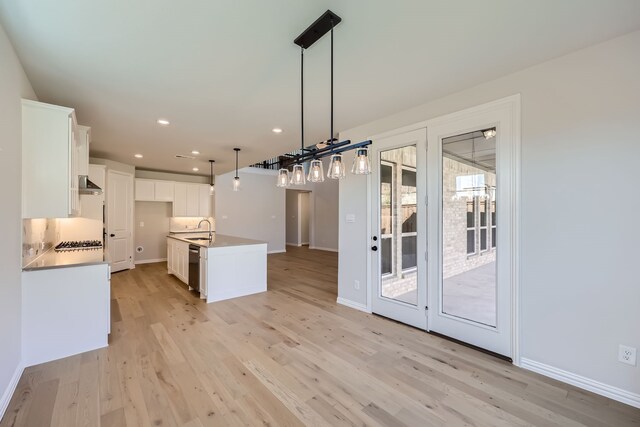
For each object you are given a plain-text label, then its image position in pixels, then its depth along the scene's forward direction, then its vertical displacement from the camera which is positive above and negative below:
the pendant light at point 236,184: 4.81 +0.52
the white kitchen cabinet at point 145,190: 6.81 +0.58
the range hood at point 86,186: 3.38 +0.34
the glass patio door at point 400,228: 3.15 -0.19
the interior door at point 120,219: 5.83 -0.14
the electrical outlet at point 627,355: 1.91 -1.02
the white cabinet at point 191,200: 7.38 +0.36
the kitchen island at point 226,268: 4.19 -0.91
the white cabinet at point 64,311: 2.45 -0.96
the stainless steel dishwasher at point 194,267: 4.45 -0.93
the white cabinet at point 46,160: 2.35 +0.48
